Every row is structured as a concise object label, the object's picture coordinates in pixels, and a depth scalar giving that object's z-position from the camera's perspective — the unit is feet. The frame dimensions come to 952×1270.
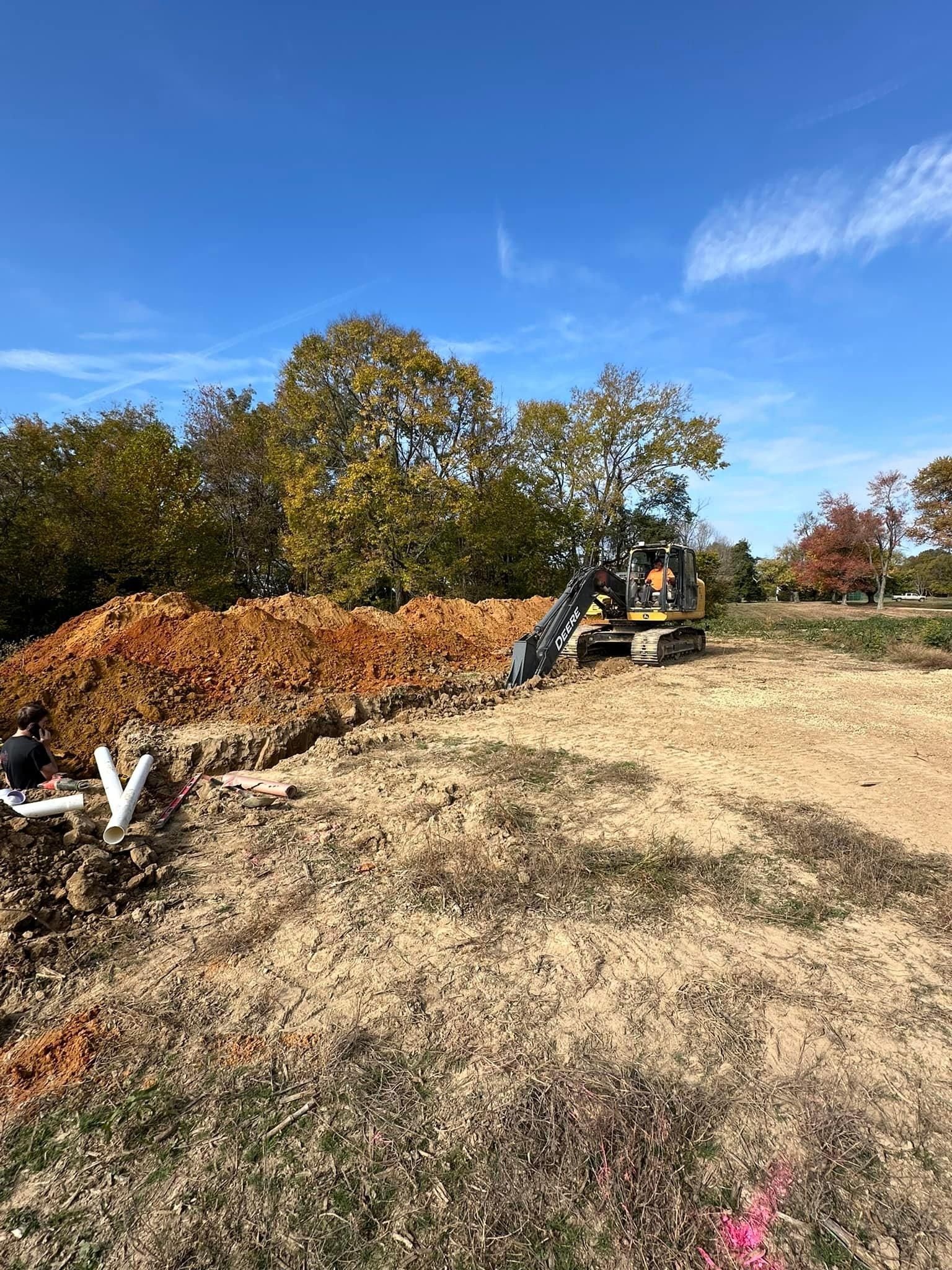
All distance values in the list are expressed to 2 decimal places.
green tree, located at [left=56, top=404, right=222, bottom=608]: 55.11
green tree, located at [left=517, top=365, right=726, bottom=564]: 76.28
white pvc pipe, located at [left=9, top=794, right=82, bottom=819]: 16.28
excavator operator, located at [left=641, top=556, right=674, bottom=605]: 45.00
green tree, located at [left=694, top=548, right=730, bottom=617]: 79.97
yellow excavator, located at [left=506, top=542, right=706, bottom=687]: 40.88
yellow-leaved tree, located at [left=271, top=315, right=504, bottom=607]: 61.57
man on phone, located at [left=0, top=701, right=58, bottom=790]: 18.34
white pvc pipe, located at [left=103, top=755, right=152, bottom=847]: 14.89
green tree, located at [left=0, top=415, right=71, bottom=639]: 49.47
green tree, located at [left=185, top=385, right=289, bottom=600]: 80.48
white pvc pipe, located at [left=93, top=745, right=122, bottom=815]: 17.22
